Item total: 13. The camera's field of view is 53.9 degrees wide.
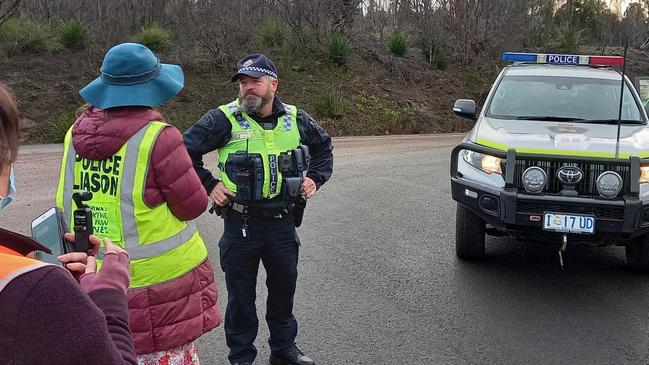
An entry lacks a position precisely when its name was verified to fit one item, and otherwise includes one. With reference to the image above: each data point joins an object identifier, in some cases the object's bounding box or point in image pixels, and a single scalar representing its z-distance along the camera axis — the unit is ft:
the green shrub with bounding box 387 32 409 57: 71.61
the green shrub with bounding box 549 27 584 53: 85.98
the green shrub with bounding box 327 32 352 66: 64.75
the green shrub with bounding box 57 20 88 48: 56.54
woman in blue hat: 8.52
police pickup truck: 15.78
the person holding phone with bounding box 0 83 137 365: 3.93
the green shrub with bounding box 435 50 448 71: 73.03
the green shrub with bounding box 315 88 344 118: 55.21
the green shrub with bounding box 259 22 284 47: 66.23
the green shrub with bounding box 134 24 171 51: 59.52
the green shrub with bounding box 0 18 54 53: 54.19
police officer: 11.71
